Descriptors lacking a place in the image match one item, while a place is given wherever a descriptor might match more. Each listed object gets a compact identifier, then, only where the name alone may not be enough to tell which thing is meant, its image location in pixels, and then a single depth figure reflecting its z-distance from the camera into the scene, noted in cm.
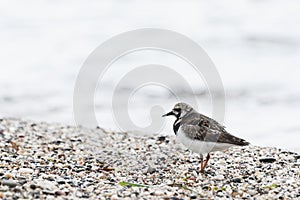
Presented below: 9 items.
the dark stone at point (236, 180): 1298
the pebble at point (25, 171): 1276
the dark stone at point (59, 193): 1113
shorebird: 1292
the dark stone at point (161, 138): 1742
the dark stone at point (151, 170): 1394
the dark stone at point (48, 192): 1108
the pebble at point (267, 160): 1440
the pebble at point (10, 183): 1117
